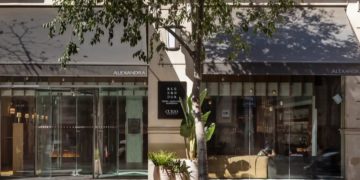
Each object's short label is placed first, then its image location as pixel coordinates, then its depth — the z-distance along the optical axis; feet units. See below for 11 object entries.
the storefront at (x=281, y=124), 50.24
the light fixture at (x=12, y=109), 52.60
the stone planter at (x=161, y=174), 45.70
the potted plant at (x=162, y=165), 45.73
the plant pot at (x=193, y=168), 46.57
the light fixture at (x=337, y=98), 50.19
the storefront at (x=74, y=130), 52.34
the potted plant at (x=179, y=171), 45.65
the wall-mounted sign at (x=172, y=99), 49.39
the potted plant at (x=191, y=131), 46.63
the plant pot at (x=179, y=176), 45.62
